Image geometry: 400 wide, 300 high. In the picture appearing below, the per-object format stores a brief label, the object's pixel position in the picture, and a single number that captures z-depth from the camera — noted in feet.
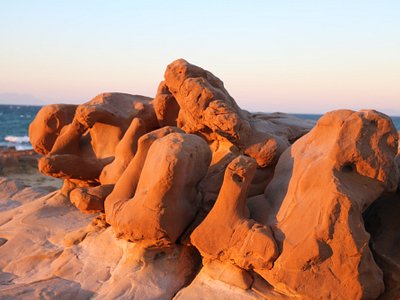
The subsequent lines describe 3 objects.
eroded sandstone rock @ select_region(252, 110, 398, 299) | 9.00
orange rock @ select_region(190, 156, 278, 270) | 9.39
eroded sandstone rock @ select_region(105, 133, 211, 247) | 9.82
